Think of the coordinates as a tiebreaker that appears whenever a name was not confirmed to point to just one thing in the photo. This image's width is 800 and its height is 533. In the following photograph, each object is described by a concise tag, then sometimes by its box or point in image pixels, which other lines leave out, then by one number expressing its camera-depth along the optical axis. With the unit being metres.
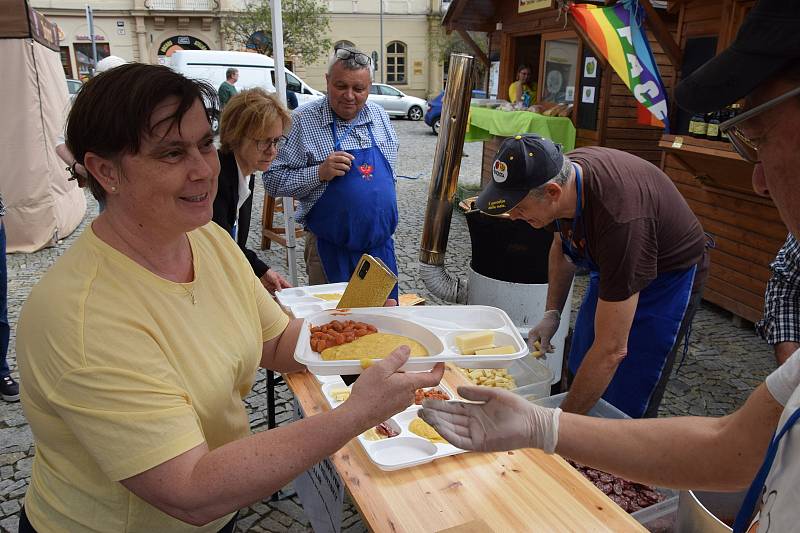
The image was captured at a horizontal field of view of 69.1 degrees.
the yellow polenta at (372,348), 1.70
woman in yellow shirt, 1.22
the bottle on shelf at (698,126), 4.89
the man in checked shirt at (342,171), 3.61
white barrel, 4.13
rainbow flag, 5.26
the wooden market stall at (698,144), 4.95
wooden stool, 6.96
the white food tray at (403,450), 1.79
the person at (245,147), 3.06
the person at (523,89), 8.80
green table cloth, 7.41
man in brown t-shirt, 2.24
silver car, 23.08
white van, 16.36
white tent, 6.73
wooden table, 1.57
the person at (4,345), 4.05
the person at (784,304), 2.31
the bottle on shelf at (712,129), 4.76
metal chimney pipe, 4.03
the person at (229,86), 11.11
